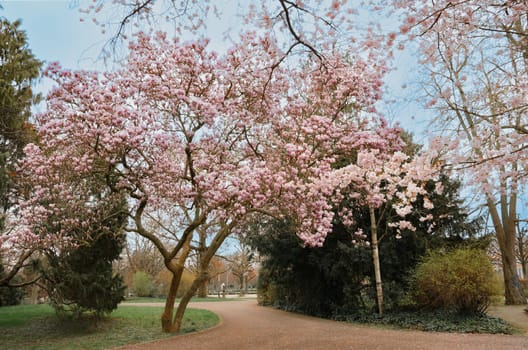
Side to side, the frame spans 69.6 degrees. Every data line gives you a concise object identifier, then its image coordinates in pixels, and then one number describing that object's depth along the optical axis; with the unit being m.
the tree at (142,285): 27.95
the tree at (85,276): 10.48
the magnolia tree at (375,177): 7.06
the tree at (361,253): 11.98
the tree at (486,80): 5.00
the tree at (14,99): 10.66
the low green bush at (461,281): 9.78
